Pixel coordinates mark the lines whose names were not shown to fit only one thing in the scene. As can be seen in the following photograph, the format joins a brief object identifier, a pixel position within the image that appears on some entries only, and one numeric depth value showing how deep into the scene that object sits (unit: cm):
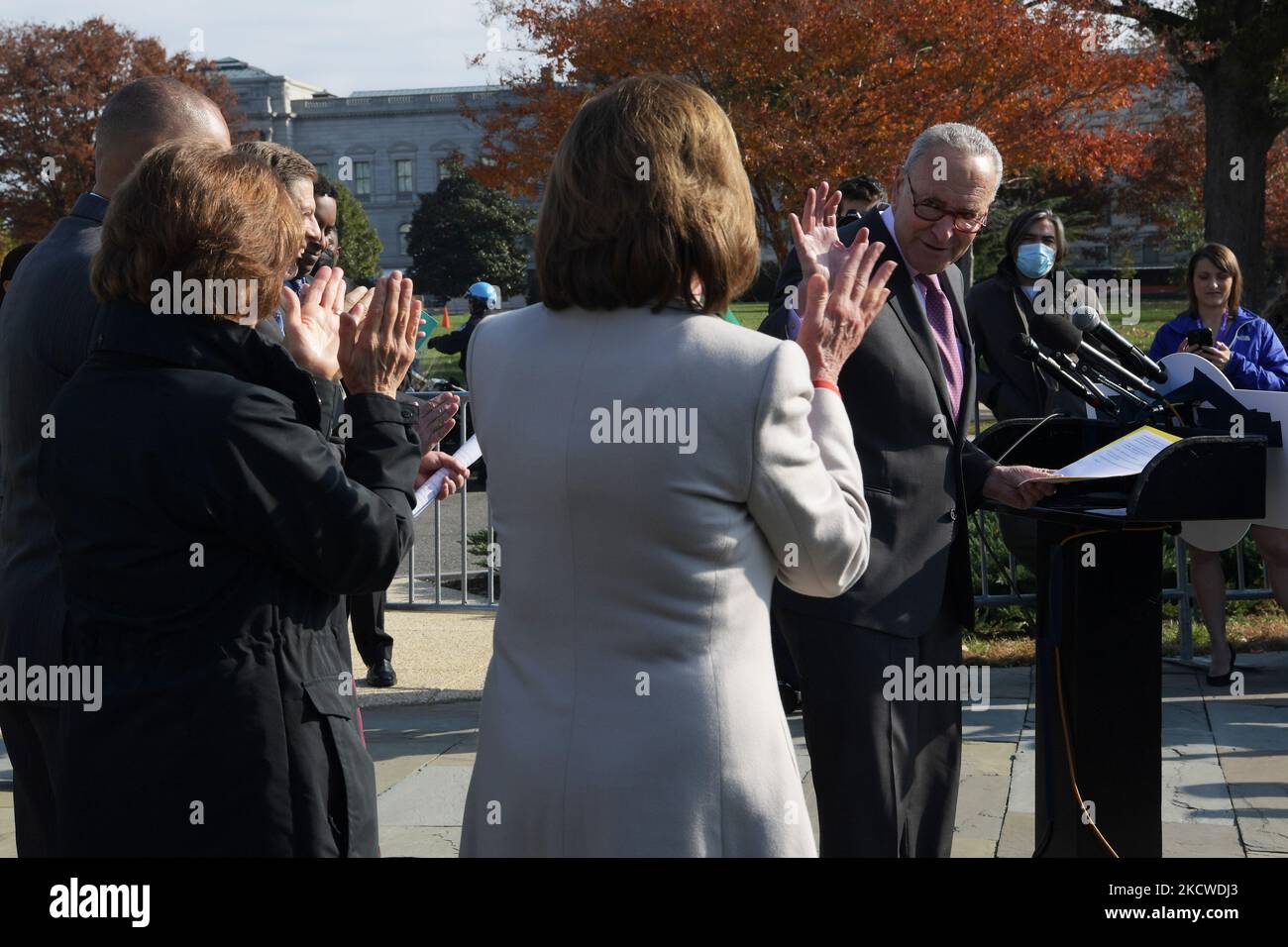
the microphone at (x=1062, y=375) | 363
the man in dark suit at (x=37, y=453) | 288
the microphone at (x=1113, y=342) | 343
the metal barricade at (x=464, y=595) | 879
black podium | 339
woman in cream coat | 217
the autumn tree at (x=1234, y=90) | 1670
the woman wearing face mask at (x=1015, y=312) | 629
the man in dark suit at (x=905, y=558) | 334
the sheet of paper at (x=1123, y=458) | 319
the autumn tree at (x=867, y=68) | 1731
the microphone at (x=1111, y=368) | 352
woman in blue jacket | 646
